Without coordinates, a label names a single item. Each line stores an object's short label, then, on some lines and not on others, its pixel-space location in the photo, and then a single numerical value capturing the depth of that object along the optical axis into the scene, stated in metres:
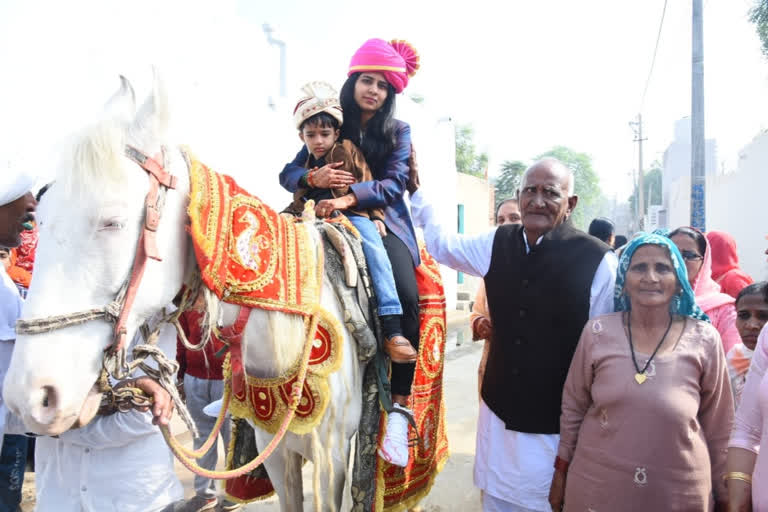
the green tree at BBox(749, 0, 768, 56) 13.66
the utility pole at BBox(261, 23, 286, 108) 7.19
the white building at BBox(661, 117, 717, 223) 36.15
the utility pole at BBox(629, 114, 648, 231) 29.52
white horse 1.32
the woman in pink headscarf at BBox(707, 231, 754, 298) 3.87
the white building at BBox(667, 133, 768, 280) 13.26
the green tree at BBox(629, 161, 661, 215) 62.56
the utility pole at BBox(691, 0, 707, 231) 7.95
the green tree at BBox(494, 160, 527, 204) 37.12
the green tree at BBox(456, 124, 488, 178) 33.98
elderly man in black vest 2.37
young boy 2.27
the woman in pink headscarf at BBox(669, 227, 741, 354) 2.98
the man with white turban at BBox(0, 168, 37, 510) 1.92
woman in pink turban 2.41
